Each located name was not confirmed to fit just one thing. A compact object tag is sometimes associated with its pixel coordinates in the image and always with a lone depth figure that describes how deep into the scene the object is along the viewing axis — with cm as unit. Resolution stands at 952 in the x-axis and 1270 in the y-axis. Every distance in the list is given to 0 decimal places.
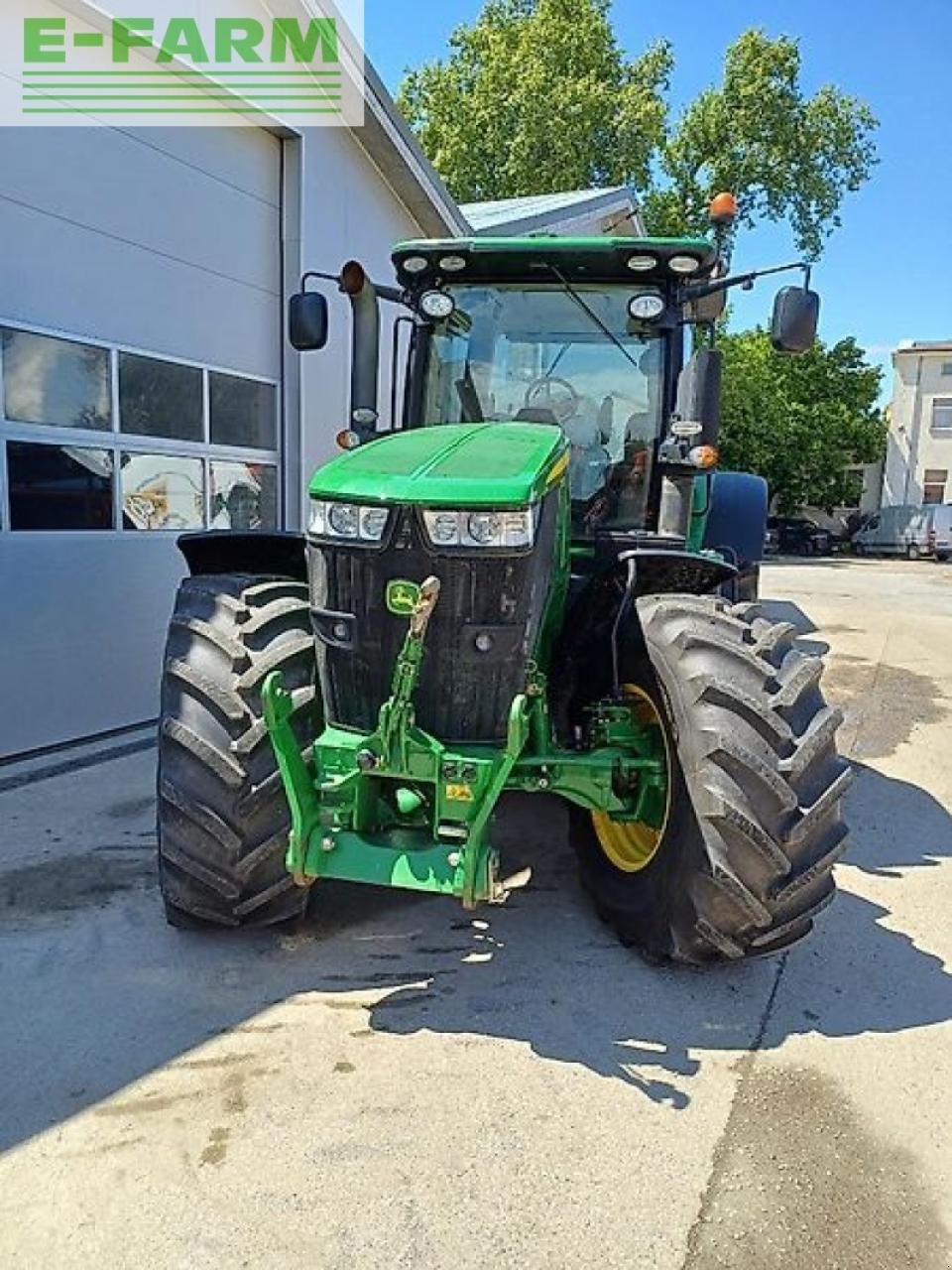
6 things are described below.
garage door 522
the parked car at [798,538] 3064
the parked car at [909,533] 2780
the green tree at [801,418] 2875
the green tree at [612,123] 2386
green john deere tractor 268
